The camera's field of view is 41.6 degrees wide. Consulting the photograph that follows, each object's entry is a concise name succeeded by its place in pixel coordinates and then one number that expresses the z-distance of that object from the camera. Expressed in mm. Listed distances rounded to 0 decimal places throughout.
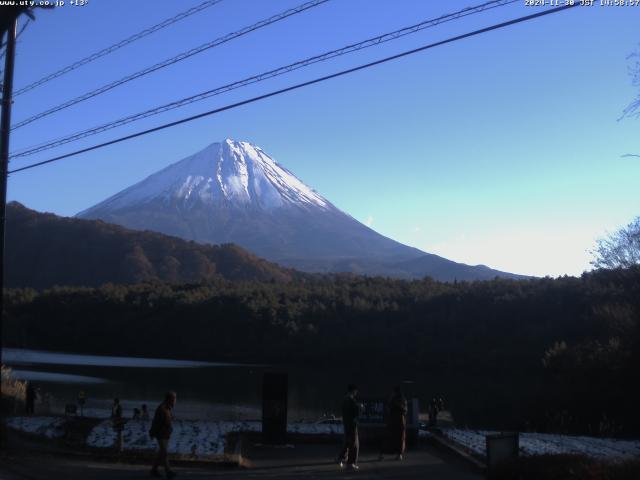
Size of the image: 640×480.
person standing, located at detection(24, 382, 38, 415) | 21219
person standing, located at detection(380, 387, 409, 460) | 13711
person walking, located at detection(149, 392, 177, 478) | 11519
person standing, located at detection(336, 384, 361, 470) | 12883
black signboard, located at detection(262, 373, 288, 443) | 15294
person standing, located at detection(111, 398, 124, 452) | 13547
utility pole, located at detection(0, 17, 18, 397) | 15289
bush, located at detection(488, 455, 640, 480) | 9094
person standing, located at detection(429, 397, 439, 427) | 22152
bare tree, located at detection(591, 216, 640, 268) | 38344
